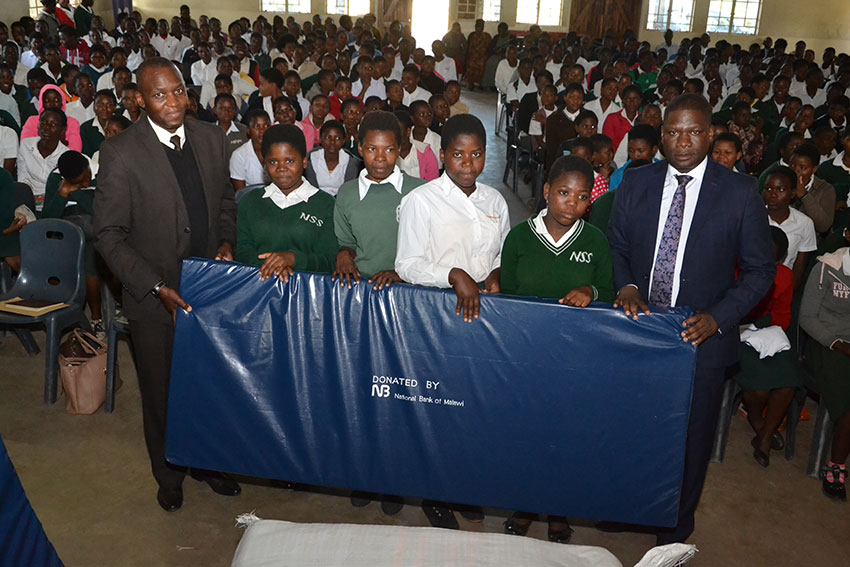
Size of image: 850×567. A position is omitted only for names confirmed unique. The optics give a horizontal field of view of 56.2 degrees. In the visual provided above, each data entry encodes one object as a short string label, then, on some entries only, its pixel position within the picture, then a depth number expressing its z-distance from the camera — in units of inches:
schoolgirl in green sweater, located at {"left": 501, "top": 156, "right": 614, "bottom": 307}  131.0
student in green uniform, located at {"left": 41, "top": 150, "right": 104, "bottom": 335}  227.3
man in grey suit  131.9
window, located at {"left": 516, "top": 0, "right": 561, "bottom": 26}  928.4
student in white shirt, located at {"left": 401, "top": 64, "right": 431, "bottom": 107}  405.8
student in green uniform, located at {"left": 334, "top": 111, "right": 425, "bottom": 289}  145.9
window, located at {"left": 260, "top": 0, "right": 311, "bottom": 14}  922.7
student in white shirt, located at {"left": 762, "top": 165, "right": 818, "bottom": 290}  204.7
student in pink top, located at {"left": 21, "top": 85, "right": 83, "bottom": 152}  306.8
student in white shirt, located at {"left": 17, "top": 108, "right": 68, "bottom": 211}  276.1
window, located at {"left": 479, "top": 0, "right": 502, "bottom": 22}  920.9
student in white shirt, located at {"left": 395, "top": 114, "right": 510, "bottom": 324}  133.1
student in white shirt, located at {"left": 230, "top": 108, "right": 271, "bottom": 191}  274.4
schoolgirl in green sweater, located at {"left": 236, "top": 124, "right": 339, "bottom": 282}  143.7
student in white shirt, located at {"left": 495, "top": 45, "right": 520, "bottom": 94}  564.5
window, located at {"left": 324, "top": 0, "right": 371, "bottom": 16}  928.0
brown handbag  189.5
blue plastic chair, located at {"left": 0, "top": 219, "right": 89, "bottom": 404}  206.2
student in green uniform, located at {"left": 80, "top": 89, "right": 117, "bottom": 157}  306.8
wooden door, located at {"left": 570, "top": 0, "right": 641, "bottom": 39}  922.7
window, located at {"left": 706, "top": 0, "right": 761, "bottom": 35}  940.0
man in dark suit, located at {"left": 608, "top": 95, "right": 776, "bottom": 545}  122.1
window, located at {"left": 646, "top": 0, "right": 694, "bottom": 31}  938.7
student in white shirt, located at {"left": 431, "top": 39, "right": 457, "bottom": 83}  599.2
